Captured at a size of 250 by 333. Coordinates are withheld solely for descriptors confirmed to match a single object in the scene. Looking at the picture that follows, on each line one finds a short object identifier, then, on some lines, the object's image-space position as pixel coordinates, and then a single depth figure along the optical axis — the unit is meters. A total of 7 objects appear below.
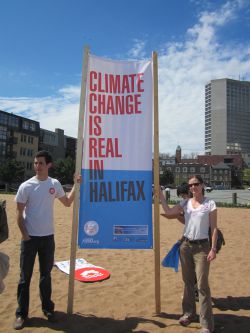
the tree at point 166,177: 103.38
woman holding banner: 3.80
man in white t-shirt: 4.06
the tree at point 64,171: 70.19
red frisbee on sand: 5.89
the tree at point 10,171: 61.50
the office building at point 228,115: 155.50
